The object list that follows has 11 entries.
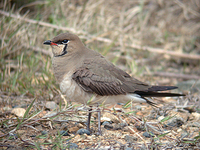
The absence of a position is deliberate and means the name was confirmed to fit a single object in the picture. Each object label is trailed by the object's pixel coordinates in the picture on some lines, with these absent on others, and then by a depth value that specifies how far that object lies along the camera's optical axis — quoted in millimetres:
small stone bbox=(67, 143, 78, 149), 4844
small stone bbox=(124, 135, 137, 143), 5261
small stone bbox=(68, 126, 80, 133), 5678
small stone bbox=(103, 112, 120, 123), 6224
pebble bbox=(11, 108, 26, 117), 6242
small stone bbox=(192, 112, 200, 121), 6537
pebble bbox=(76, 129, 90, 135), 5525
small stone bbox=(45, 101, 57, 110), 6661
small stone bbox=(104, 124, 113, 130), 5996
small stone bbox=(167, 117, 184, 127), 6180
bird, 5699
